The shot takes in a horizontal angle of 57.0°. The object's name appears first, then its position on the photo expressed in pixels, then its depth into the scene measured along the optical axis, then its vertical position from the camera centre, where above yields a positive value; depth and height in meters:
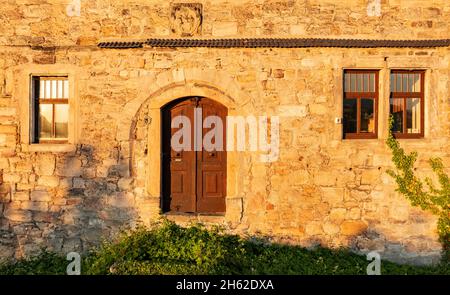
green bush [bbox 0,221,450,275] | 5.75 -1.69
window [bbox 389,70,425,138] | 7.25 +0.75
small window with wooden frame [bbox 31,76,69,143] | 7.37 +0.62
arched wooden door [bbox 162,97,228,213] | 7.29 -0.38
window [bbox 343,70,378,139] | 7.21 +0.74
